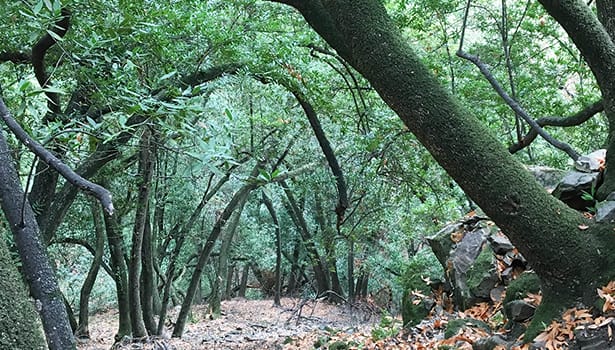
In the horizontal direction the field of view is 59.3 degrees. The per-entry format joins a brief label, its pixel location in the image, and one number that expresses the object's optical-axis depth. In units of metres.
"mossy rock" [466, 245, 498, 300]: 4.69
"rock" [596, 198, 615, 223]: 3.24
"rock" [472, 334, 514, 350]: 3.42
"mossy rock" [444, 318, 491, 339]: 4.12
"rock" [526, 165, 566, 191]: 5.14
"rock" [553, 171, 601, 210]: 4.11
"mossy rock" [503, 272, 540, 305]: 3.87
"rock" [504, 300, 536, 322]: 3.65
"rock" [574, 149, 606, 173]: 4.25
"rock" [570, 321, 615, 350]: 2.82
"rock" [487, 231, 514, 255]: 4.80
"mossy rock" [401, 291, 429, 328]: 5.10
